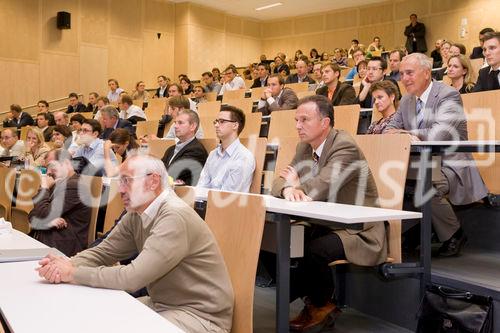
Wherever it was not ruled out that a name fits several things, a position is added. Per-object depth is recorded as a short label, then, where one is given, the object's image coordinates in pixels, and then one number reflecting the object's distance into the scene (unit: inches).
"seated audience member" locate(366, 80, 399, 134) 136.6
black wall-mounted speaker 409.1
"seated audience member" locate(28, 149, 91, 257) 119.9
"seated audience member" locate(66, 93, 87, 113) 376.2
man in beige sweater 59.4
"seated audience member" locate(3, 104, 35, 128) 345.4
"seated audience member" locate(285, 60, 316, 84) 287.6
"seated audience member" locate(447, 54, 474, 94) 157.6
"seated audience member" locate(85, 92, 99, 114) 377.8
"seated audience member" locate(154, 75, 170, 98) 356.3
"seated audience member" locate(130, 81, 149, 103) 386.9
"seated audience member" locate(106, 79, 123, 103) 390.3
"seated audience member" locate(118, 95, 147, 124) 273.1
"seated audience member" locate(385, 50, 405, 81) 214.5
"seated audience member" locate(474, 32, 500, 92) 137.6
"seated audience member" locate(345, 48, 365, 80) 267.7
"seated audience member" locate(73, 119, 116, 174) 171.5
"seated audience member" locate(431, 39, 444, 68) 329.3
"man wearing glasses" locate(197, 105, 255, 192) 118.8
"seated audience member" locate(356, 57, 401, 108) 177.1
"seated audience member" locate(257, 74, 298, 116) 205.6
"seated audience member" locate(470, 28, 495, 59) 266.6
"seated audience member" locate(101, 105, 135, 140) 222.1
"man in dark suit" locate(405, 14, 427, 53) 407.5
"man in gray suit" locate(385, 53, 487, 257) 101.8
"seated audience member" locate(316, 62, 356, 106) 188.6
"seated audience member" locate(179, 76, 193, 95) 348.5
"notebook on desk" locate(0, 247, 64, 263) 70.7
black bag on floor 74.4
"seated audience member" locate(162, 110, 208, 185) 141.9
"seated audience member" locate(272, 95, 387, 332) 88.6
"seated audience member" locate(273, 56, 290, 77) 353.0
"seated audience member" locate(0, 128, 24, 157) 233.5
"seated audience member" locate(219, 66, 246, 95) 332.8
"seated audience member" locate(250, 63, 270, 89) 316.2
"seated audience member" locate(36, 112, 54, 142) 286.2
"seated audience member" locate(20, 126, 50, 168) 201.2
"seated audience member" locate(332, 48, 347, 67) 374.0
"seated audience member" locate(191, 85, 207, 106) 302.5
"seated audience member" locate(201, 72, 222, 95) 345.1
